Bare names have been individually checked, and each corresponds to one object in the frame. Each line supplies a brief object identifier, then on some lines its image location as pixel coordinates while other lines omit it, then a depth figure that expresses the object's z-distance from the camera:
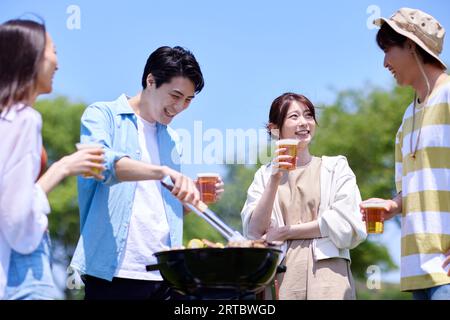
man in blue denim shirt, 4.28
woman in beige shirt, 4.62
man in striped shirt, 3.97
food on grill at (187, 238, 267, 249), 3.80
